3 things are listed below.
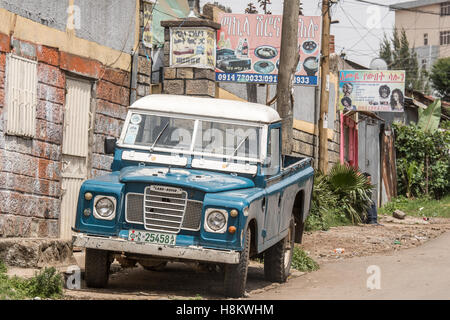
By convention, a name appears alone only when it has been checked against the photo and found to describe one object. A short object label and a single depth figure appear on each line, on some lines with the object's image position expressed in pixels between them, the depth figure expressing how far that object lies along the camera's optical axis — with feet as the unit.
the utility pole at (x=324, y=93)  71.41
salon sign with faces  82.94
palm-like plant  67.77
